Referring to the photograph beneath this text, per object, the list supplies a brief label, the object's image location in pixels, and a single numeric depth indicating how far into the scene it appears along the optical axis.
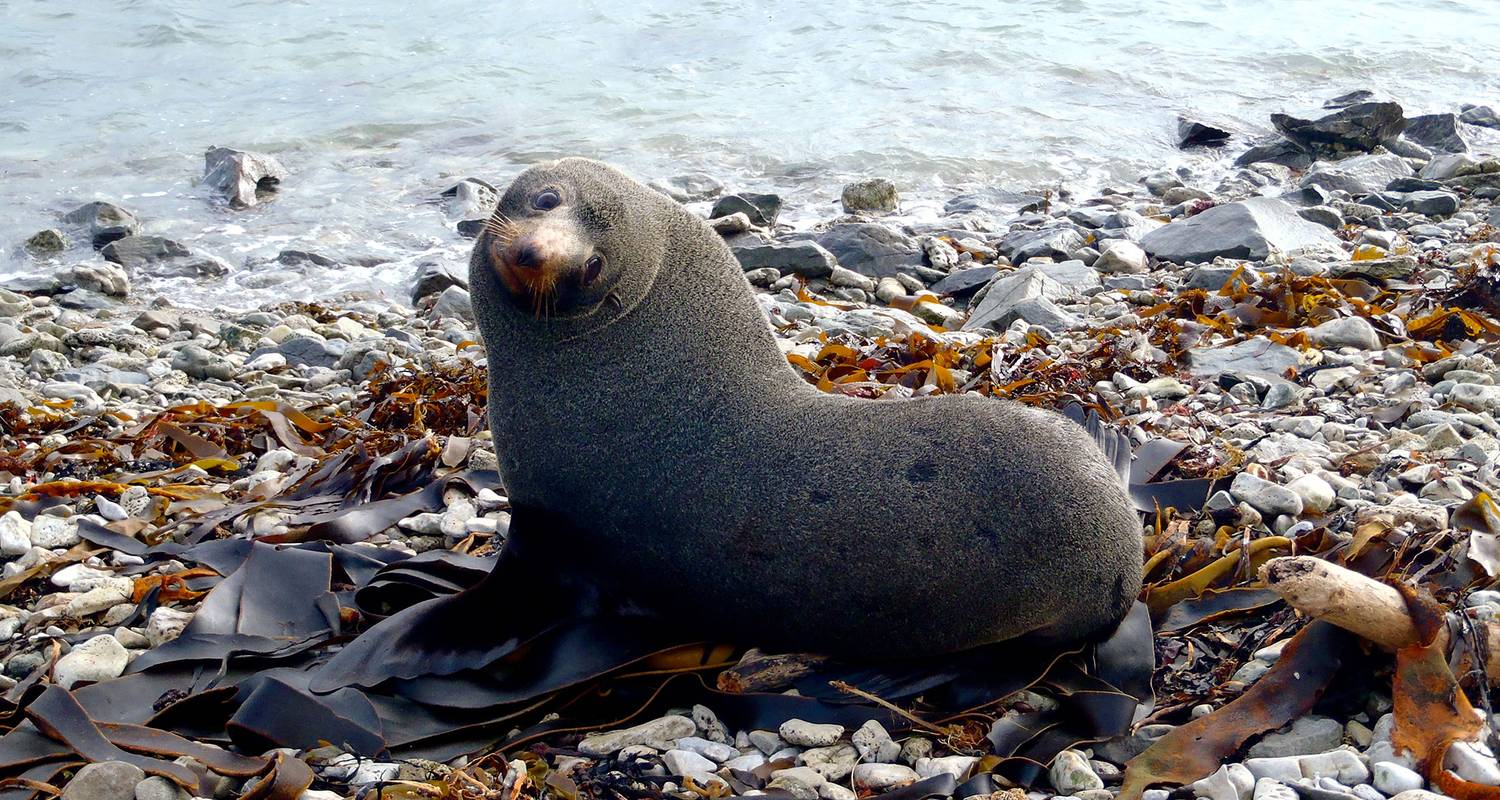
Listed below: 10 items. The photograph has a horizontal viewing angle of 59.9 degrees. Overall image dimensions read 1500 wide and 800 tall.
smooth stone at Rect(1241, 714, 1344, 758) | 2.95
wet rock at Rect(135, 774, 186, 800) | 2.84
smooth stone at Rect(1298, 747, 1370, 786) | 2.71
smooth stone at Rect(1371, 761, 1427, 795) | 2.63
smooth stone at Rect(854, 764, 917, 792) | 3.00
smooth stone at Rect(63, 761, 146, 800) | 2.82
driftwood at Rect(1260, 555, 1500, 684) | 2.86
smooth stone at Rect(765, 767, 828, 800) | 2.93
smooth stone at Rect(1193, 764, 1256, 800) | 2.67
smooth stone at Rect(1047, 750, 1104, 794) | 2.94
